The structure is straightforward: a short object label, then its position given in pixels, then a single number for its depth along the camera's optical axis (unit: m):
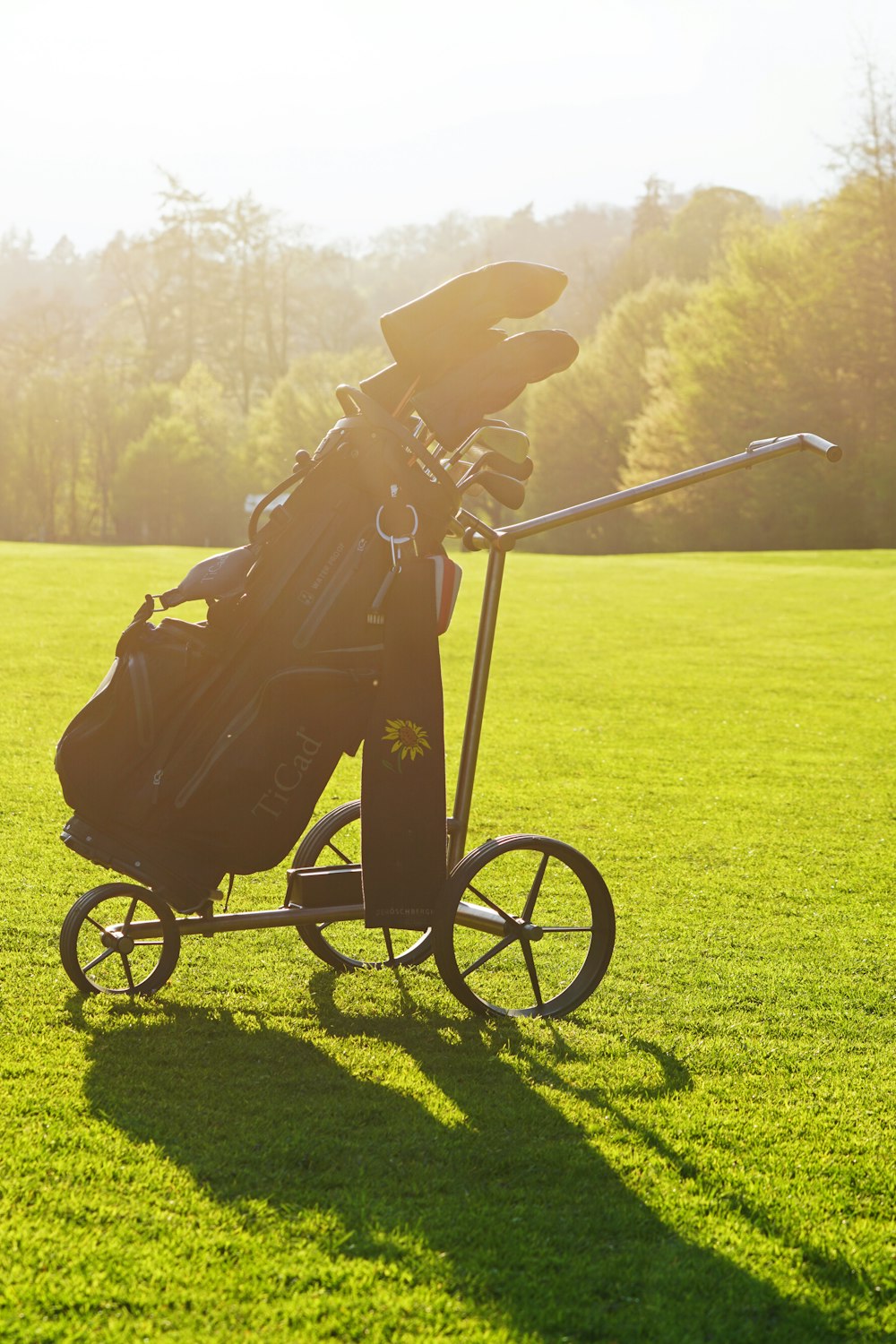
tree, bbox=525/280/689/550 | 51.59
